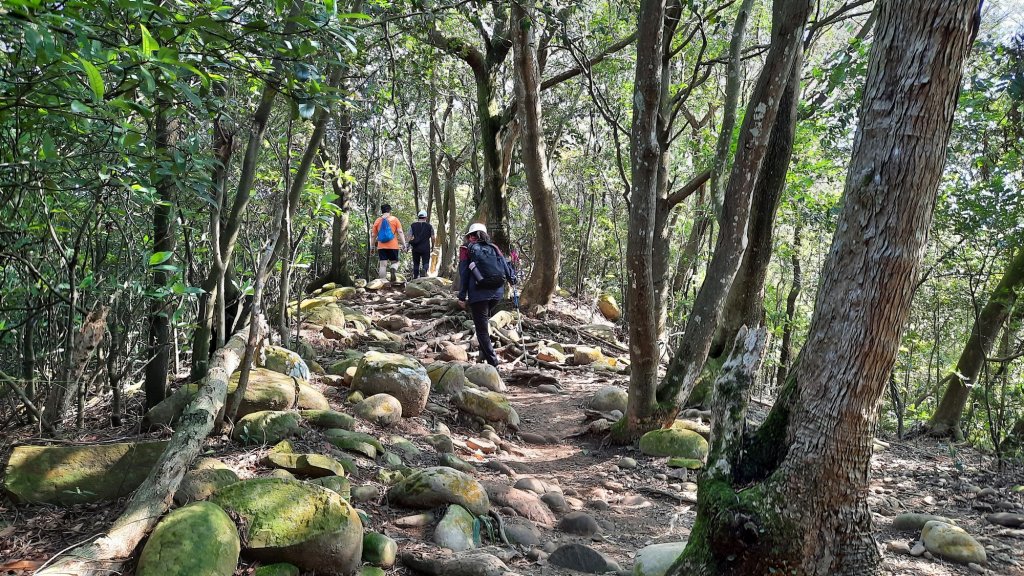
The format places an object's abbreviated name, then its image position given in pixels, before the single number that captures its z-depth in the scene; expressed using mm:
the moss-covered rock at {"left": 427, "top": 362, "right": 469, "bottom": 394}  8062
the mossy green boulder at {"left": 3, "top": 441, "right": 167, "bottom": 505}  3598
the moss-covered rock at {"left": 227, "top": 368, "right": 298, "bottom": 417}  5336
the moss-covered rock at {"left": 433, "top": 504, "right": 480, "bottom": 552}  4125
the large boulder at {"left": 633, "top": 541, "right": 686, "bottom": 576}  3766
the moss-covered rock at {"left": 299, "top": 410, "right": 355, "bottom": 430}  5617
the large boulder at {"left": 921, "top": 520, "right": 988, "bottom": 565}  4254
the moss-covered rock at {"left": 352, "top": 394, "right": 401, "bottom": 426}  6344
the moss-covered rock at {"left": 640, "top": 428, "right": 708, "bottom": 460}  6750
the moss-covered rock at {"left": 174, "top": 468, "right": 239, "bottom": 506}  3609
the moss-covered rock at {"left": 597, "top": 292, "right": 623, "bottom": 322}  16469
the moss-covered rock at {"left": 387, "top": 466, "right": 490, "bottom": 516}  4531
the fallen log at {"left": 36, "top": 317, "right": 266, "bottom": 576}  2818
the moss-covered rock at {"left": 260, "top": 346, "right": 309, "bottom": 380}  6510
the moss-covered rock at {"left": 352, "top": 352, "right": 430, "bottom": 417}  6812
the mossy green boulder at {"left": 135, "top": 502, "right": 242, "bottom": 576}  2855
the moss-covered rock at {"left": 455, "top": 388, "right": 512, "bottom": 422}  7465
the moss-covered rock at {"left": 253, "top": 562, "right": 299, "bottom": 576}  3201
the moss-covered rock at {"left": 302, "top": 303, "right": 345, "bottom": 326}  10305
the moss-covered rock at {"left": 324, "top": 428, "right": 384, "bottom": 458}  5277
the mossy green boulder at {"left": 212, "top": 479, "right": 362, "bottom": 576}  3314
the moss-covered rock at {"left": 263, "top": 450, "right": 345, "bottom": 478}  4434
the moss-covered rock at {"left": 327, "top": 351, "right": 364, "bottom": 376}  7803
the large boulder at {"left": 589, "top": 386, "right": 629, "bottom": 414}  8484
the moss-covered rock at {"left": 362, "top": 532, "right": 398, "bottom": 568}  3662
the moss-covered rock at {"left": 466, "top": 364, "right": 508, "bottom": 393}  8836
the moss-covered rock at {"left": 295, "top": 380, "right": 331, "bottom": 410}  5871
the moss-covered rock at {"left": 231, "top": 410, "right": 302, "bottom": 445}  4867
